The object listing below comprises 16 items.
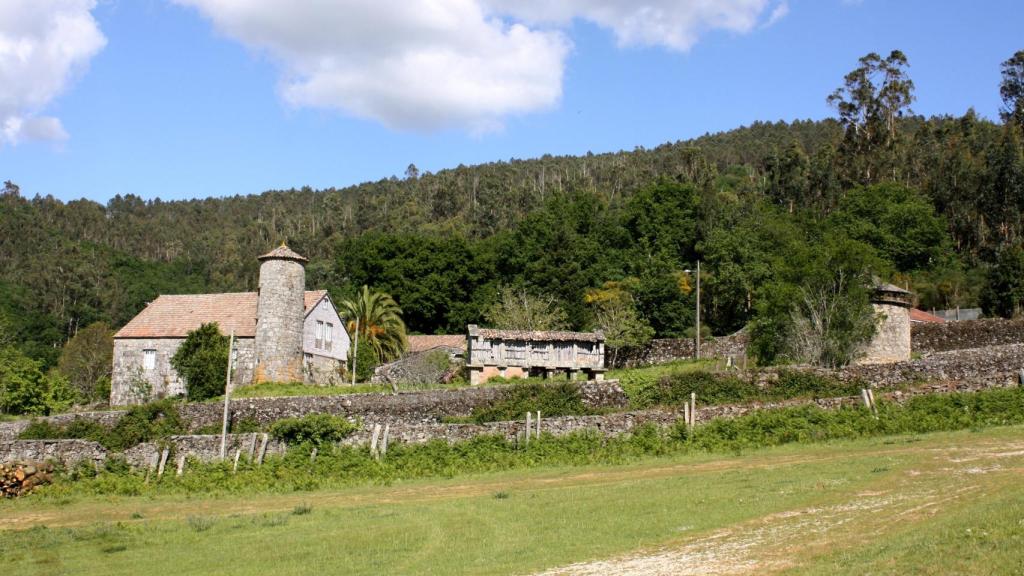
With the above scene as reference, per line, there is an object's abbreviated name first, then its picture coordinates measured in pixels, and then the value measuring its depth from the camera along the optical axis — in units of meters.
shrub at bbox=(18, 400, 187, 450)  39.12
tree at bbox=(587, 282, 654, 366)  61.56
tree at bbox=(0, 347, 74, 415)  52.28
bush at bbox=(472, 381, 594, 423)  39.09
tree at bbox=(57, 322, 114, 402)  78.44
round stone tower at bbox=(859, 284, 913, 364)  47.72
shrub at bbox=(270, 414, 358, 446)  35.47
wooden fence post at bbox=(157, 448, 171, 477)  34.09
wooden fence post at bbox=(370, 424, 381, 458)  34.53
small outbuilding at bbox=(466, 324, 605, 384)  50.12
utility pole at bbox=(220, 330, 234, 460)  35.34
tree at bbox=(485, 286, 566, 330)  64.31
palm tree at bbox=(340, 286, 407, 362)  66.88
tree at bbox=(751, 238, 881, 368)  46.69
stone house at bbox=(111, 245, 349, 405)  51.81
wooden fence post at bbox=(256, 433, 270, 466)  34.58
